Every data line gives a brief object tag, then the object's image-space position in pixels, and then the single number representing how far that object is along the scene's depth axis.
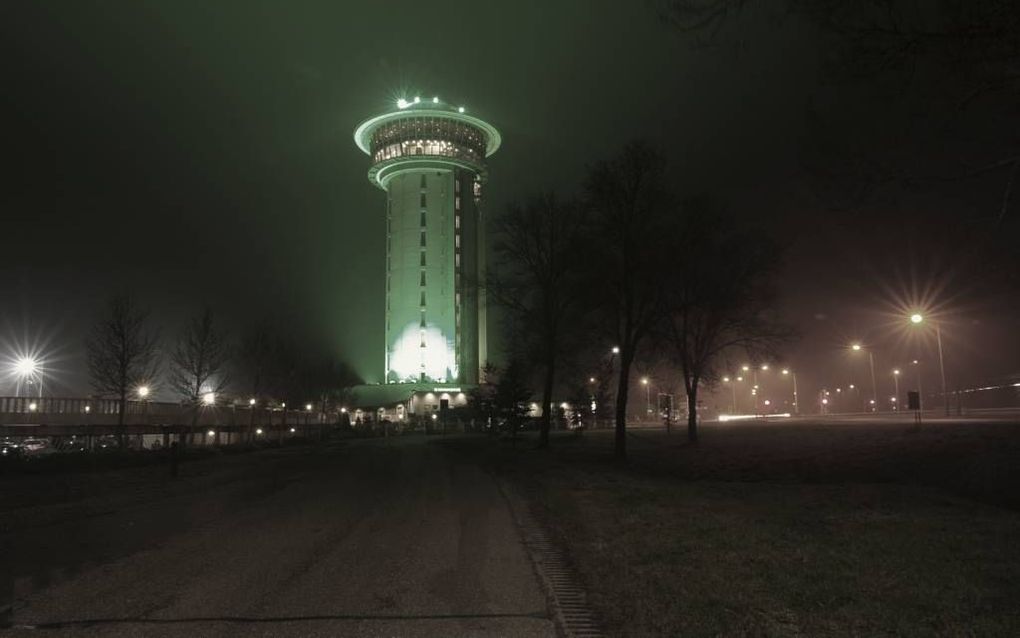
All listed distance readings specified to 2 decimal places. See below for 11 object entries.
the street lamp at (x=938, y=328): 42.43
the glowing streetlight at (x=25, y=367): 85.44
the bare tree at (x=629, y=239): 29.45
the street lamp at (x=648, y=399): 103.63
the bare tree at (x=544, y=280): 37.00
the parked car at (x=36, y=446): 38.46
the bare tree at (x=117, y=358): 36.41
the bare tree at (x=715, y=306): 32.78
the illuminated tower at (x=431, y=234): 131.88
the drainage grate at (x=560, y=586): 6.29
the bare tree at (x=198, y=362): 44.47
